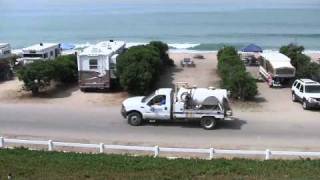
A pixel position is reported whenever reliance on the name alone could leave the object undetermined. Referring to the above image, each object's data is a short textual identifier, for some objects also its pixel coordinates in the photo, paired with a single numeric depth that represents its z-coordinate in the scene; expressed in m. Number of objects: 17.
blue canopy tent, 51.62
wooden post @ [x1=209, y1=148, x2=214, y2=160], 18.45
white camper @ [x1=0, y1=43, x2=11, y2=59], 43.22
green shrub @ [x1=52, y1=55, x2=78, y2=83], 35.16
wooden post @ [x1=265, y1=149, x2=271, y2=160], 18.42
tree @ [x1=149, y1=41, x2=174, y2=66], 45.41
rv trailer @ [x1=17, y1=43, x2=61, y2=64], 42.01
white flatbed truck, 24.58
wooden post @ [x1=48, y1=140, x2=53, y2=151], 19.36
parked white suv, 28.52
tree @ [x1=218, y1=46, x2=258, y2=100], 30.94
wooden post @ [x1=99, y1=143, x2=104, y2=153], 19.14
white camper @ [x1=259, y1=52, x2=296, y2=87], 36.03
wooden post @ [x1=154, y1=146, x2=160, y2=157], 18.64
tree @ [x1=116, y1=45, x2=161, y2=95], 31.80
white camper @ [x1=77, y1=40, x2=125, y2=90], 33.91
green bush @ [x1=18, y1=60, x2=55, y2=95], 32.53
